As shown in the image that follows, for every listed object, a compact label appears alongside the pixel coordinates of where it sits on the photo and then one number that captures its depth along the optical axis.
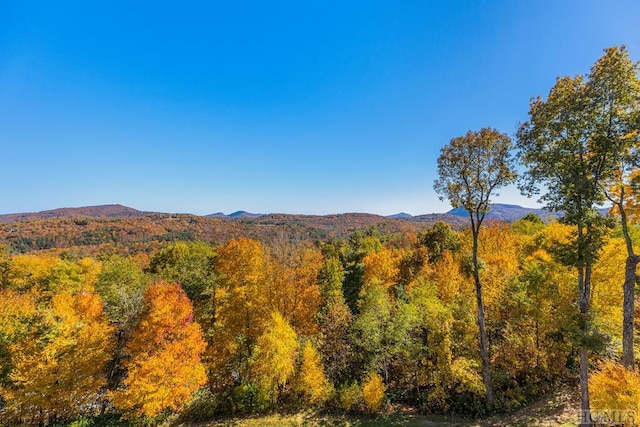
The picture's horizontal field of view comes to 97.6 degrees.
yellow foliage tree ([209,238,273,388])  21.91
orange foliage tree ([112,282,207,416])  17.34
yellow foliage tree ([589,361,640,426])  10.51
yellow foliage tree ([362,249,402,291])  34.97
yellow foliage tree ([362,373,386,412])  18.67
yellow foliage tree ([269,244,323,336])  27.23
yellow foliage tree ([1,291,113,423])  18.61
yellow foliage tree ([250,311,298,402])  19.27
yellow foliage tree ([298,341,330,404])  19.62
